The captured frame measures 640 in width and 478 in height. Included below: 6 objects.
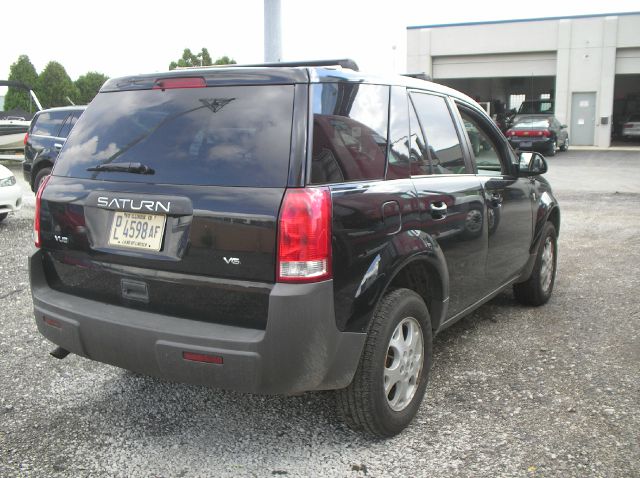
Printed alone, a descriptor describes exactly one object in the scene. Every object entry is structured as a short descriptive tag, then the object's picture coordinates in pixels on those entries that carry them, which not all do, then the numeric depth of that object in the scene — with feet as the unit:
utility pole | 39.73
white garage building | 99.40
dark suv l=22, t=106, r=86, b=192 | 41.45
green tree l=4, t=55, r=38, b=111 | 140.56
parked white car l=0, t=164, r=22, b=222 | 30.17
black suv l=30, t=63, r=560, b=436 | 8.51
